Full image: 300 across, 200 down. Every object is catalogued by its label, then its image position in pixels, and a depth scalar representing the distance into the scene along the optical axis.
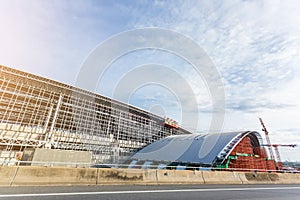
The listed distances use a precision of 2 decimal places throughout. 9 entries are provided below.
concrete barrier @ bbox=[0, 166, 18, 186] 5.29
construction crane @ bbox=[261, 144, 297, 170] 66.94
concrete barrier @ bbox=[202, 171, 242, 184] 9.19
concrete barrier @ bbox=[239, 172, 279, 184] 10.15
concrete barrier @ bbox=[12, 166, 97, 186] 5.63
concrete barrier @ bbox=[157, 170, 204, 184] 8.01
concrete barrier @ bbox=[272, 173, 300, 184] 11.36
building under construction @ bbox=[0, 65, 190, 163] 29.22
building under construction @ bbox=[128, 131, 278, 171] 26.72
